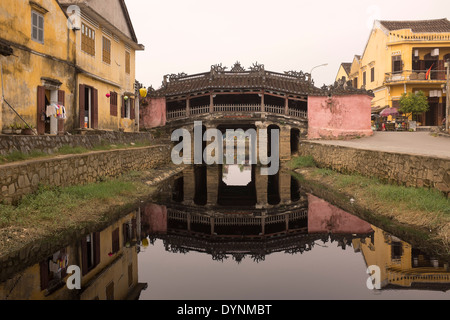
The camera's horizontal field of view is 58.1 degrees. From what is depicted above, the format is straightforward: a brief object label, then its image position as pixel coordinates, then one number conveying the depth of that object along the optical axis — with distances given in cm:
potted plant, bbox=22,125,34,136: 1284
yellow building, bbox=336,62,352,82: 4762
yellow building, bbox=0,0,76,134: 1270
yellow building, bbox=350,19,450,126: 3344
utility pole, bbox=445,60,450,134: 2332
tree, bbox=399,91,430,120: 3092
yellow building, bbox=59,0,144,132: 1731
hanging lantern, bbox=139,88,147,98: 2092
